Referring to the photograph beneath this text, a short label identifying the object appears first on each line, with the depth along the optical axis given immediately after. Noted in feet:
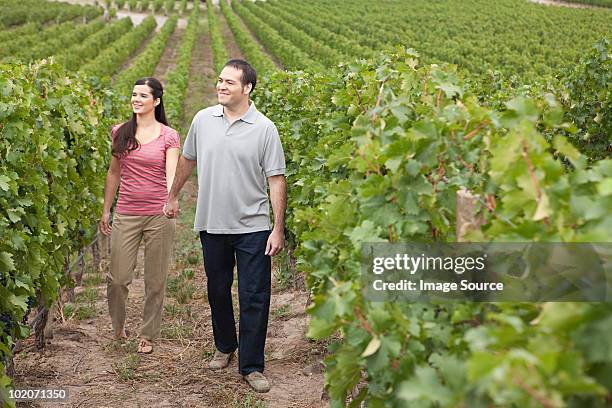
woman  16.30
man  14.20
